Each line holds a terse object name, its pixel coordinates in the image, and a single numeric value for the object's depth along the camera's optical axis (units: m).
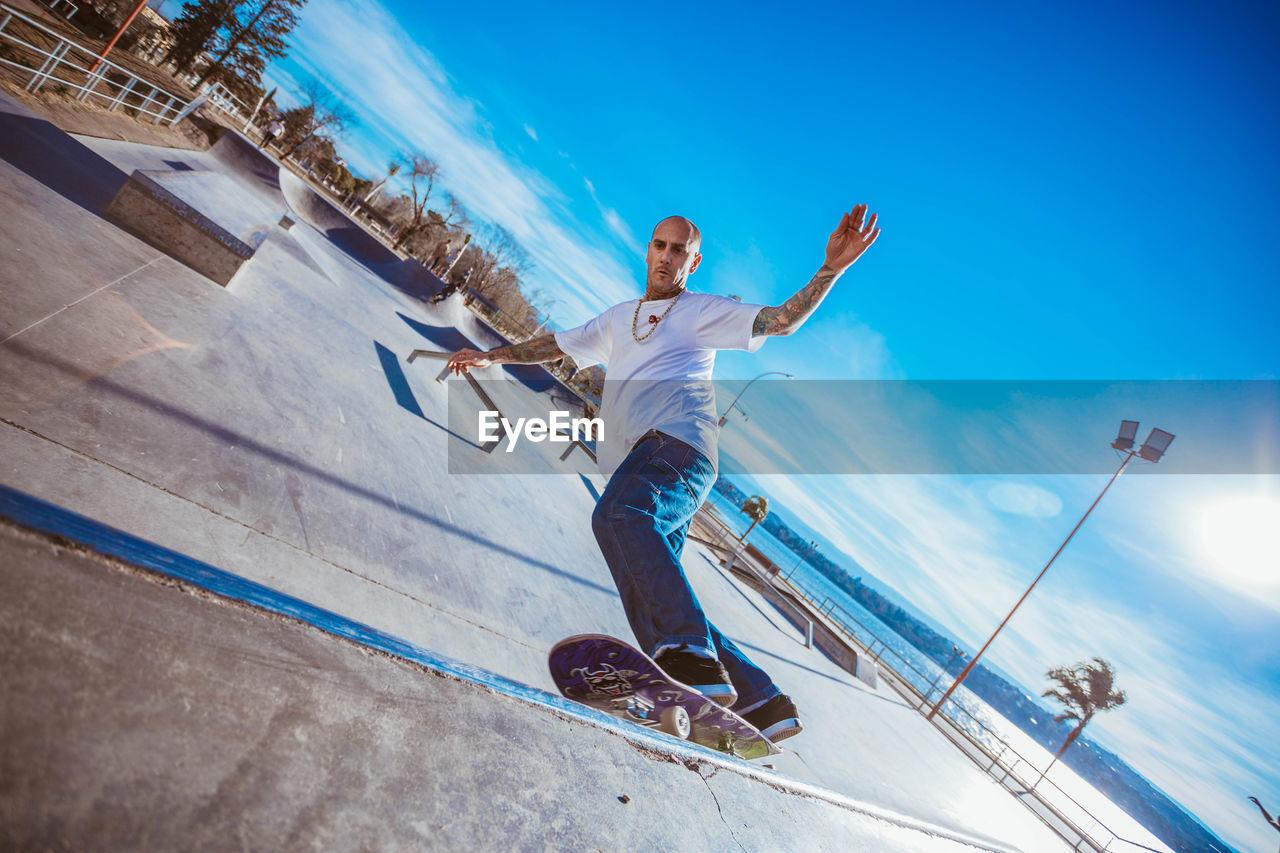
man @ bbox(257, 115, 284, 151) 38.84
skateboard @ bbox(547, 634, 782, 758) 1.72
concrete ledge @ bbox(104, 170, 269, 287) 4.46
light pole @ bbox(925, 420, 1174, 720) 17.55
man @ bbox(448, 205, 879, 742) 1.88
